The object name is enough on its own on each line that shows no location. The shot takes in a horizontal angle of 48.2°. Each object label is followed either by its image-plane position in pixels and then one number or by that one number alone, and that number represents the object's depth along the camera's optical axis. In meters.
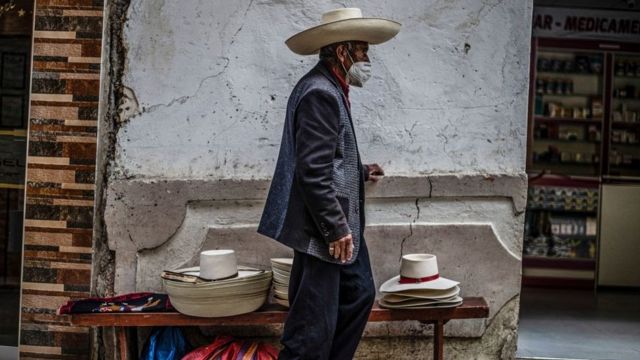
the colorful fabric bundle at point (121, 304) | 3.78
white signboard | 8.53
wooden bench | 3.77
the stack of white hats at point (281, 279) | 3.87
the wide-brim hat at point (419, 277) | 3.77
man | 3.23
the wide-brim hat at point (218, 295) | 3.68
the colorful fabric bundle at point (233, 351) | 3.80
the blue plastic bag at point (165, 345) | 3.92
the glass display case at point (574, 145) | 8.08
